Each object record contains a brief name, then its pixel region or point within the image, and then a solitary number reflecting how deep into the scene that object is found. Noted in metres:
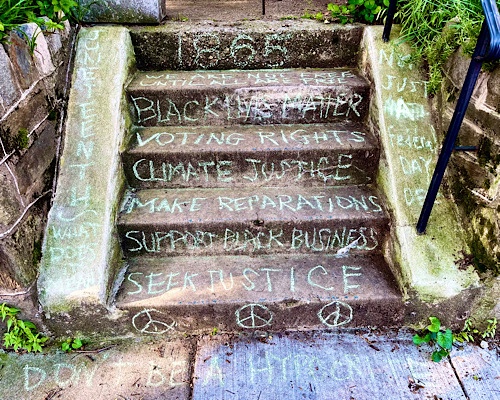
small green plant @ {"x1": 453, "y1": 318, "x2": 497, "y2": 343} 2.25
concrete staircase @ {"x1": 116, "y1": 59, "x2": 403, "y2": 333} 2.26
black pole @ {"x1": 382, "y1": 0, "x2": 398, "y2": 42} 2.68
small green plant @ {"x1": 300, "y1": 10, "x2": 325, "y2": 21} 3.13
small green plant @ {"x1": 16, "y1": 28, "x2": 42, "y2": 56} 2.13
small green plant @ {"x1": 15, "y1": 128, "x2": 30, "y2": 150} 2.10
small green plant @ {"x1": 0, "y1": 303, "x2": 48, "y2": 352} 2.15
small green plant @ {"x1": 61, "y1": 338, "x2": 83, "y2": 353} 2.21
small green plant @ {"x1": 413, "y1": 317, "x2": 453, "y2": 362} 2.15
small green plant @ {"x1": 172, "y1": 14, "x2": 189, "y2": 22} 3.17
